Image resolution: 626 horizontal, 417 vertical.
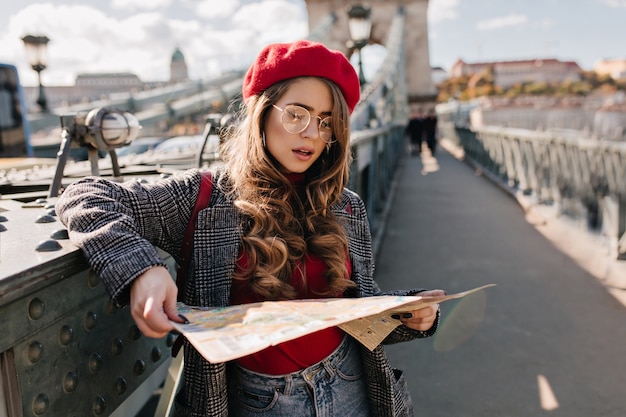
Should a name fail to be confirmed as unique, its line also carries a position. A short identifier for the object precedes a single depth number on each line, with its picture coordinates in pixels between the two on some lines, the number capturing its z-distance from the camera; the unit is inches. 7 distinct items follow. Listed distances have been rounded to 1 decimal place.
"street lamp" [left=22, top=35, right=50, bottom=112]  462.6
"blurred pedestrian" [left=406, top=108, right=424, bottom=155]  703.1
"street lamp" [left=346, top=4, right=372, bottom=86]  330.6
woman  43.6
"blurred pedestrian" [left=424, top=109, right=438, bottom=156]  696.4
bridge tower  1290.6
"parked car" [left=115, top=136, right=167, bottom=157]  345.7
